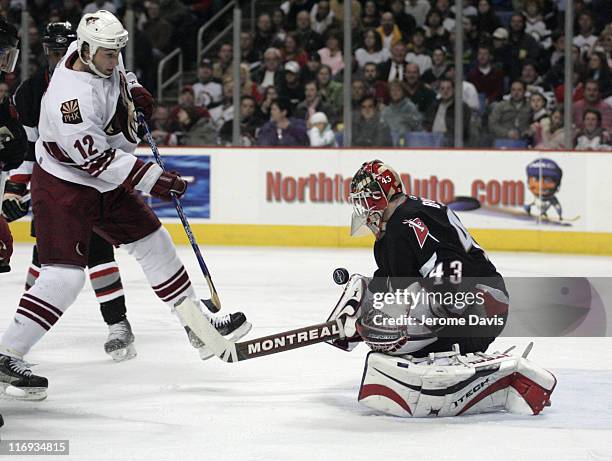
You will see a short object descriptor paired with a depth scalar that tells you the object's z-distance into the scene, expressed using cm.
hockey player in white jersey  816
